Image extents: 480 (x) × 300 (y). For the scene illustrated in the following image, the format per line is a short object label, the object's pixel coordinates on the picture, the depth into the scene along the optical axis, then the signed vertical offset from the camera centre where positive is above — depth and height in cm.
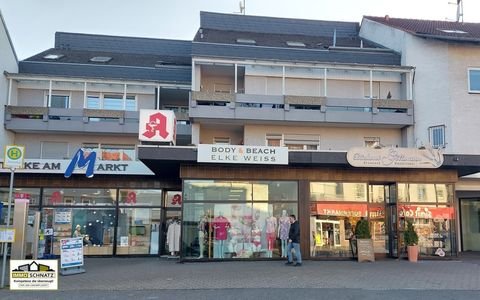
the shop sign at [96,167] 1808 +182
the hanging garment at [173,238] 1803 -72
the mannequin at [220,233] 1620 -47
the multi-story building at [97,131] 1894 +398
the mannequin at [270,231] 1638 -39
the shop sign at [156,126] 1546 +283
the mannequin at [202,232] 1612 -44
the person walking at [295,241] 1463 -63
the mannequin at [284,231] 1617 -38
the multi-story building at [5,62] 2267 +717
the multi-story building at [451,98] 2159 +543
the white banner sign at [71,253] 1360 -98
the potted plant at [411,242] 1596 -69
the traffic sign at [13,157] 1166 +139
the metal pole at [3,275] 1091 -127
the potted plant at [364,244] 1580 -75
